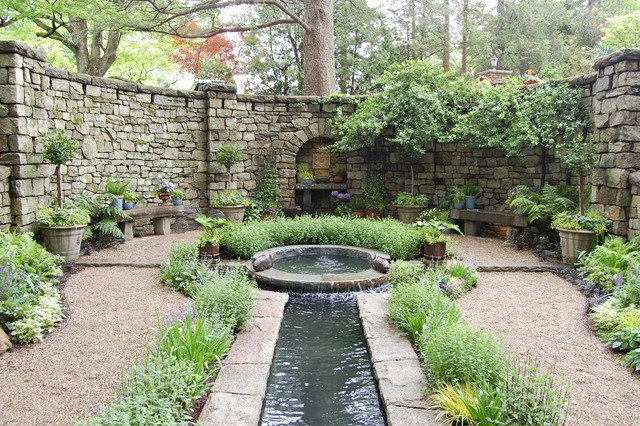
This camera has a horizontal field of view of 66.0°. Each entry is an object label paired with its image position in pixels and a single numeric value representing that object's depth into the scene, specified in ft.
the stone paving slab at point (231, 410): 10.52
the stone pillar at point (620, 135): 23.22
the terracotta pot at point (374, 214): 36.40
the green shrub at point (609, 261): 19.70
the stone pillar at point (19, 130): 23.17
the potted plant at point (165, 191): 34.17
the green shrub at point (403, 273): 20.49
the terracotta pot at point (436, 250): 23.98
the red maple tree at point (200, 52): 54.39
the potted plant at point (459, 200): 34.71
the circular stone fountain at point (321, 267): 21.47
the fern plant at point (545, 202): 27.35
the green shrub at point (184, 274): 19.96
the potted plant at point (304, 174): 39.17
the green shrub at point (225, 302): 15.58
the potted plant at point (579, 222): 23.85
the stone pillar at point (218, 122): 35.96
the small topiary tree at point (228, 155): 34.63
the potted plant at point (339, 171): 39.42
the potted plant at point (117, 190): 30.19
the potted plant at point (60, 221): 24.16
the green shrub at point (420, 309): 14.74
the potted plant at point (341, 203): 37.47
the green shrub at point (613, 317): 14.89
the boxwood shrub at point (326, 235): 25.63
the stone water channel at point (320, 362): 11.56
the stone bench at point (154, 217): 31.27
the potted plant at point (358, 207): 37.29
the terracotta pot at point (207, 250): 24.29
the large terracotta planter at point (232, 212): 33.86
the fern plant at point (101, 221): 28.27
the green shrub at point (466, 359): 11.16
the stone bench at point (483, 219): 29.71
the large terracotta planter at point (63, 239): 24.07
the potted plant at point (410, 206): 34.78
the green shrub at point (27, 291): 15.05
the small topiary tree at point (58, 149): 24.67
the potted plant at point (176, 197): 34.60
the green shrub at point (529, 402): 9.52
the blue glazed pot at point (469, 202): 34.40
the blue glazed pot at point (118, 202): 30.09
